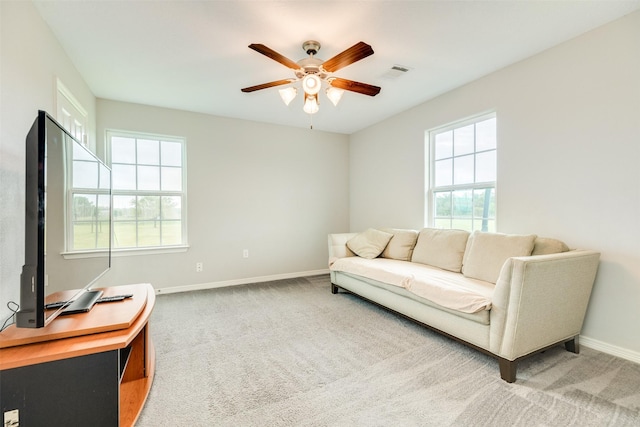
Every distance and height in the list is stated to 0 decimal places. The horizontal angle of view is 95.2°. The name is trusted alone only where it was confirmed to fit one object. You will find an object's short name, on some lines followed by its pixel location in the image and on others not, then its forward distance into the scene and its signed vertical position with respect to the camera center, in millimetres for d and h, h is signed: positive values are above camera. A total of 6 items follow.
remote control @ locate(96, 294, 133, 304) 1784 -551
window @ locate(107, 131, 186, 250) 3648 +271
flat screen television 1200 -50
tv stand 1161 -663
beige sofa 1880 -597
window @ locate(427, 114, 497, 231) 3084 +422
